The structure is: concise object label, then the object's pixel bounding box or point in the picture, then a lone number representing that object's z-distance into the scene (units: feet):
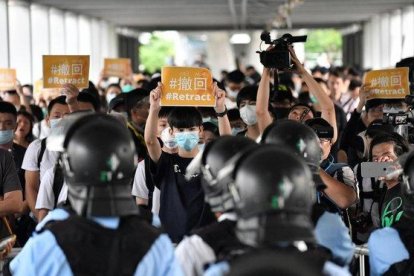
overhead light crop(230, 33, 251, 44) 119.70
